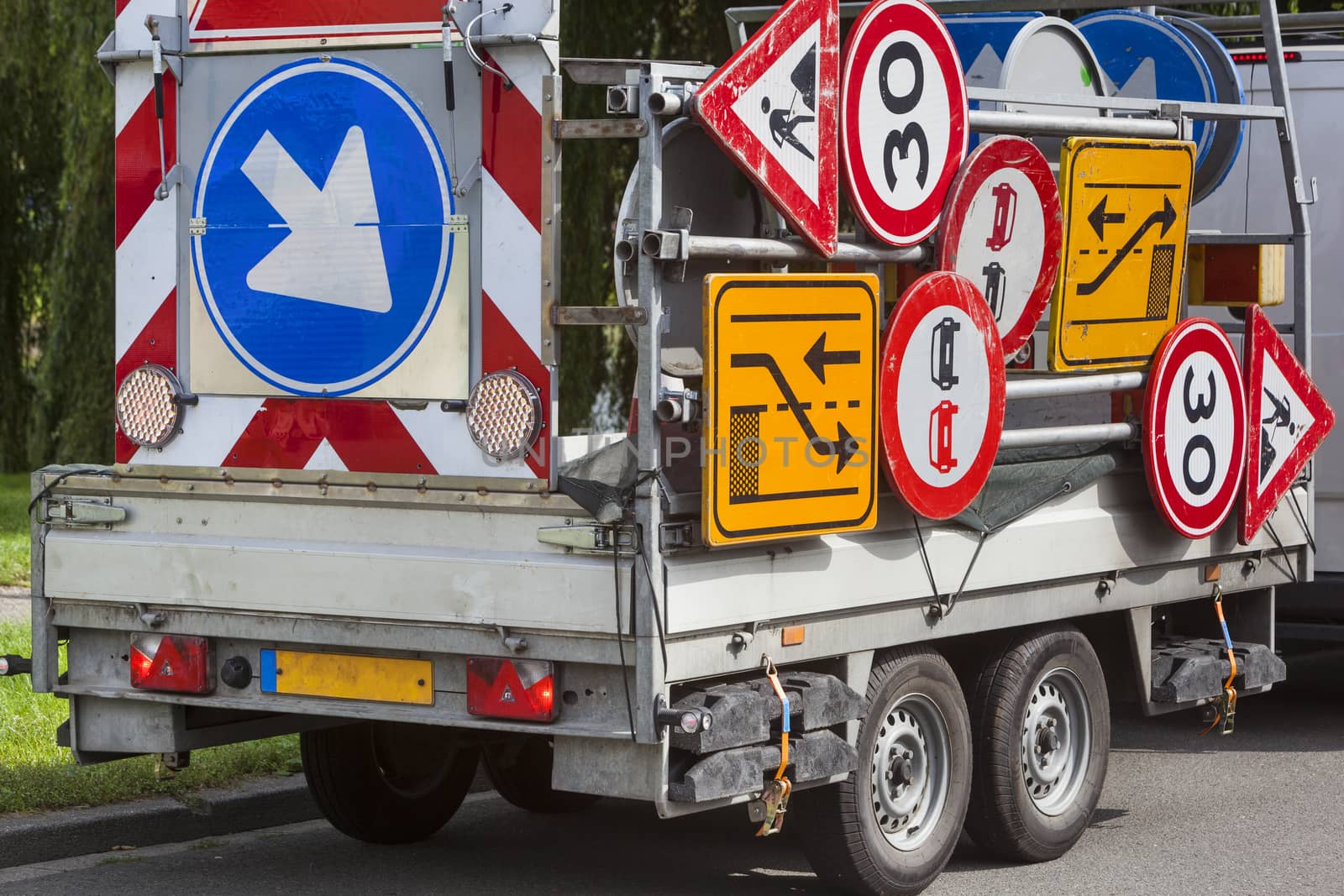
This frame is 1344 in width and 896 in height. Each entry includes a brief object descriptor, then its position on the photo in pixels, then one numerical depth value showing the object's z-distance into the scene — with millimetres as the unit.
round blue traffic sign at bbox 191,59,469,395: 10828
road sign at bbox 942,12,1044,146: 13711
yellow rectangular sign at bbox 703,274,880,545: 9875
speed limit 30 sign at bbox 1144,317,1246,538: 13305
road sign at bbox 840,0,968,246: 10891
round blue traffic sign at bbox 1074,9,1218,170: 15367
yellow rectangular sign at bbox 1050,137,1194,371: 12602
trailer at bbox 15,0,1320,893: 10086
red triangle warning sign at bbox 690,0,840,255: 9930
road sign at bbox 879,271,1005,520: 11031
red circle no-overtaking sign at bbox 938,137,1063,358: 11734
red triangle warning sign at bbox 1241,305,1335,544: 14102
